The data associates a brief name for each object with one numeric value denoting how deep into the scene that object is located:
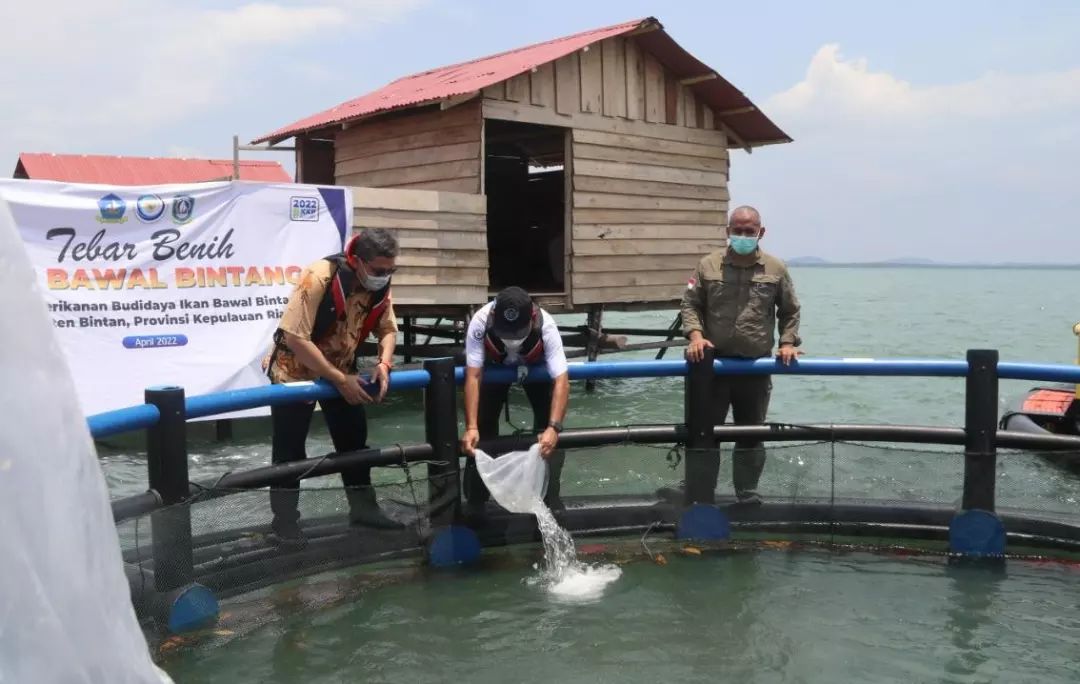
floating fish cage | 4.91
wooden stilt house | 12.53
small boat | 8.72
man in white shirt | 5.29
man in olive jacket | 6.01
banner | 8.65
